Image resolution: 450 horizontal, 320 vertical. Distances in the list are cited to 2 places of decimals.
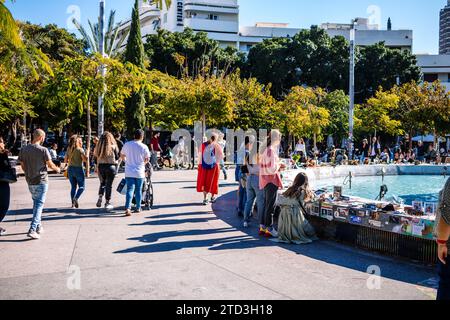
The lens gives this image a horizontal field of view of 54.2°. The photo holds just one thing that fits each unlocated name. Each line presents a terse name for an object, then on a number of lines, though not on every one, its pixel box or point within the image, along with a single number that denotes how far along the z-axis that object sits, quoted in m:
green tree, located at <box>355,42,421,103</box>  43.19
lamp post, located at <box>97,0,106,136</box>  18.11
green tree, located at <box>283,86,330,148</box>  27.84
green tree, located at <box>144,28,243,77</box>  40.97
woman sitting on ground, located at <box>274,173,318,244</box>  7.30
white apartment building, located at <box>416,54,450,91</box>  52.81
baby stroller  9.94
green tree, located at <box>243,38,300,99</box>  42.66
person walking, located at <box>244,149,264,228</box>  8.21
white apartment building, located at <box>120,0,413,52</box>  57.09
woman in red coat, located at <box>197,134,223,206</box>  10.70
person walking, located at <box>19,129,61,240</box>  7.02
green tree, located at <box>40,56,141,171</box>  15.76
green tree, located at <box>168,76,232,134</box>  21.59
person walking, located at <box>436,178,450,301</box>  3.65
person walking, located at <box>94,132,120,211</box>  9.65
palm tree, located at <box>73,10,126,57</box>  21.89
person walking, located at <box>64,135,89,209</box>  9.72
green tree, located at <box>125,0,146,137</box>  25.73
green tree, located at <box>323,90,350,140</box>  32.41
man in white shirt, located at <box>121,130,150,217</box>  9.08
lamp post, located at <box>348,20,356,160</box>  25.27
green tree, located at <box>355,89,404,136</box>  31.52
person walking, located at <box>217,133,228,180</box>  16.17
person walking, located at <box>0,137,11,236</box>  6.98
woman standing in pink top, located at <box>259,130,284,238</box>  7.71
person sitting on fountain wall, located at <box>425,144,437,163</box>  26.04
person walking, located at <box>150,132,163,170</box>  20.19
